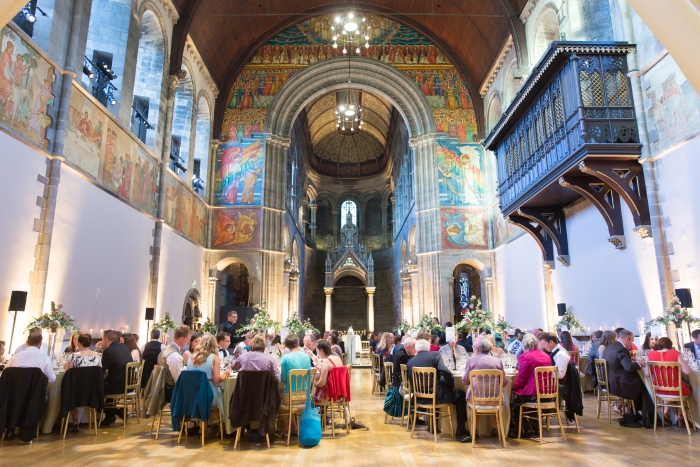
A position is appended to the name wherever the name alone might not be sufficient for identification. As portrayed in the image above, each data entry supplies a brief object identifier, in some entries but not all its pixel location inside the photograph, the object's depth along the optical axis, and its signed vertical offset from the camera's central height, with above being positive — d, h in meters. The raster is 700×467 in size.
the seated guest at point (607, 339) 6.77 +0.08
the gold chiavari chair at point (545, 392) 5.63 -0.53
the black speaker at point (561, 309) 11.52 +0.84
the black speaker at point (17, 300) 7.24 +0.67
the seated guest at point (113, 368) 6.63 -0.28
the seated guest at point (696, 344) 6.66 +0.01
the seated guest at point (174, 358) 6.14 -0.14
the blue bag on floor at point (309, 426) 5.51 -0.89
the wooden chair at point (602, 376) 6.74 -0.43
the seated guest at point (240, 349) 7.46 -0.04
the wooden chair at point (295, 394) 5.74 -0.55
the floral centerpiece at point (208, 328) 13.88 +0.51
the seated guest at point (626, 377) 6.28 -0.40
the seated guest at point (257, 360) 5.55 -0.15
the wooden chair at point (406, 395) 6.35 -0.65
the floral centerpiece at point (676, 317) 7.26 +0.42
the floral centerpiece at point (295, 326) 16.19 +0.65
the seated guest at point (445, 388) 5.91 -0.50
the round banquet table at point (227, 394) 5.70 -0.55
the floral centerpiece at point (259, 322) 13.86 +0.70
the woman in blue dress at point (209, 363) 5.52 -0.18
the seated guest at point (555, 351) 6.12 -0.07
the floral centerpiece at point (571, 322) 10.74 +0.50
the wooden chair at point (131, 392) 6.60 -0.63
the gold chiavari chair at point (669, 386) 5.86 -0.49
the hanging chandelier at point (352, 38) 18.33 +11.66
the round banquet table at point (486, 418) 5.85 -0.88
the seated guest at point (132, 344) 7.39 +0.03
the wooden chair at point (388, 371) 8.24 -0.46
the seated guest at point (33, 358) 5.45 -0.12
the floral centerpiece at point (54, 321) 7.64 +0.40
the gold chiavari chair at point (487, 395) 5.49 -0.55
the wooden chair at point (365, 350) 22.66 -0.20
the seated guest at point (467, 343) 10.57 +0.04
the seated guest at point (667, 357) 5.98 -0.15
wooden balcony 8.48 +3.85
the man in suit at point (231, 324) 11.30 +0.48
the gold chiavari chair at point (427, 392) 5.89 -0.55
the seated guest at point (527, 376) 5.80 -0.36
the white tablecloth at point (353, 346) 18.16 -0.01
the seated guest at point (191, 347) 6.25 -0.01
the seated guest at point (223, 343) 7.11 +0.05
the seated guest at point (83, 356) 6.08 -0.11
